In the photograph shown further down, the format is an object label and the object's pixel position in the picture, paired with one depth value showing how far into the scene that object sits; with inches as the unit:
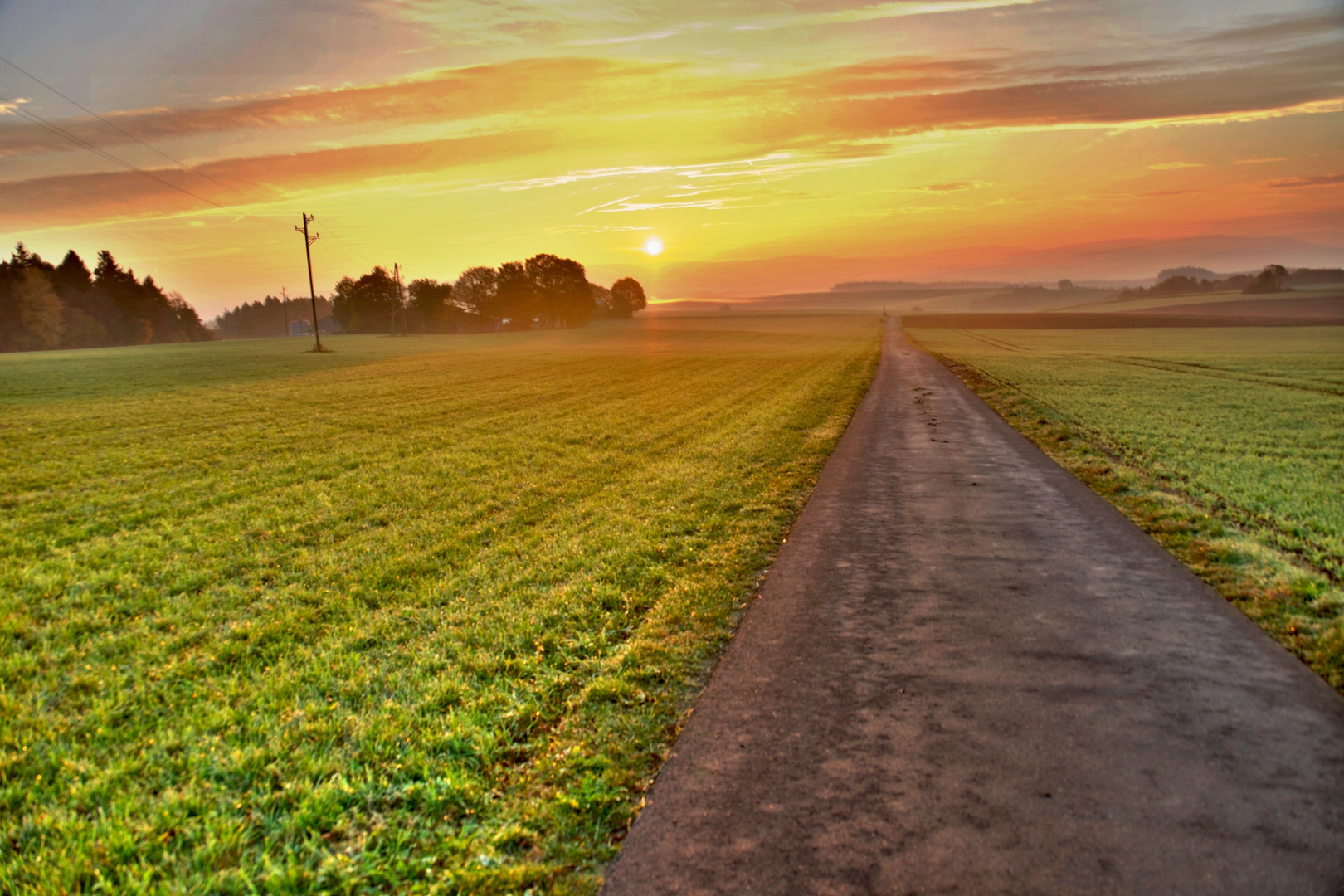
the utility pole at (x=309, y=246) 2496.3
